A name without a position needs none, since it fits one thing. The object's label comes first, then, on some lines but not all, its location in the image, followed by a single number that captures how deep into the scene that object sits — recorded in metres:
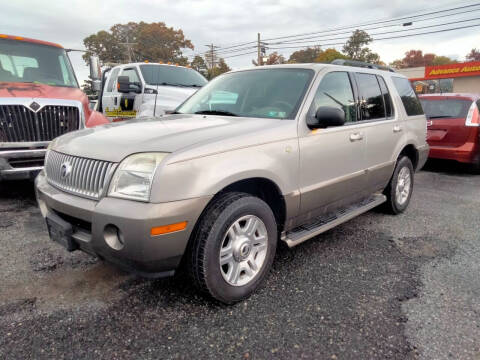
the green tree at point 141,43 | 56.50
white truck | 7.45
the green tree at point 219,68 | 49.12
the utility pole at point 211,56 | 54.28
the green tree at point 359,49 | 55.97
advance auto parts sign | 35.12
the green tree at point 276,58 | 56.31
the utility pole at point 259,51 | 42.22
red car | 6.68
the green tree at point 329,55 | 56.00
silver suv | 2.16
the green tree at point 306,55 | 64.81
